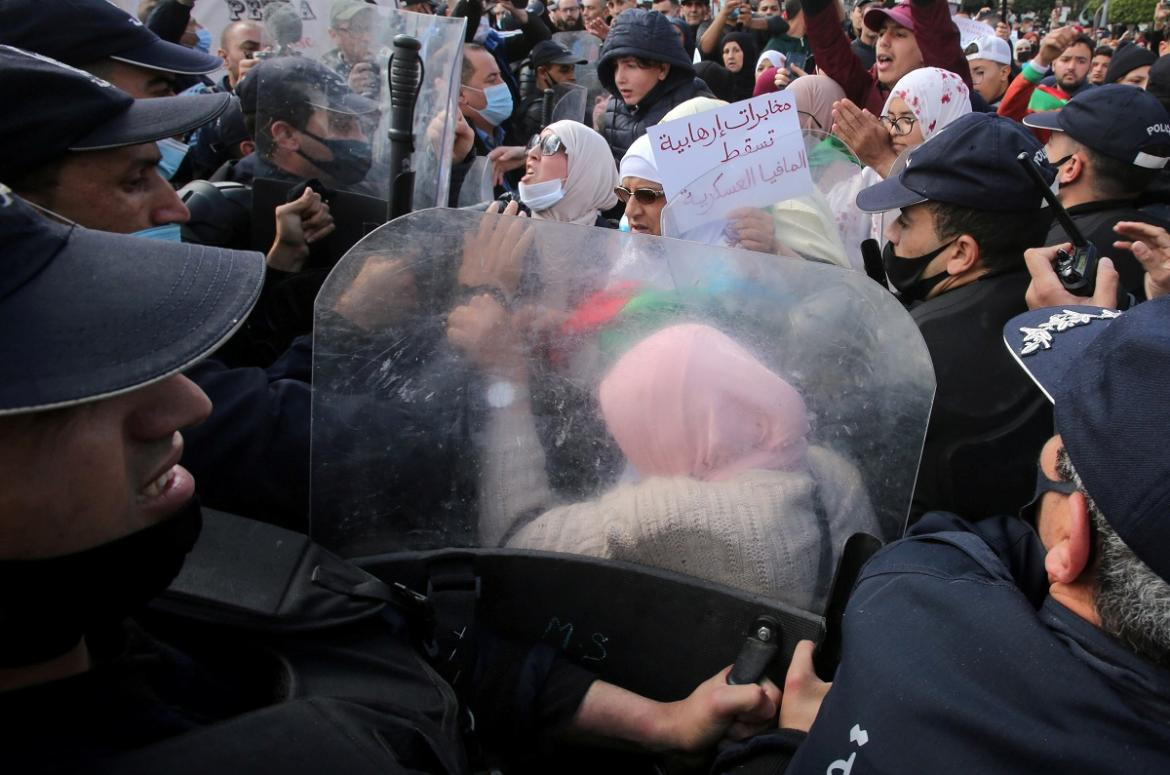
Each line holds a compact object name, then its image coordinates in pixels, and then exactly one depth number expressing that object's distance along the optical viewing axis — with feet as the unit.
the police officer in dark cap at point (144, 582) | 2.54
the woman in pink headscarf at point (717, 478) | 4.29
